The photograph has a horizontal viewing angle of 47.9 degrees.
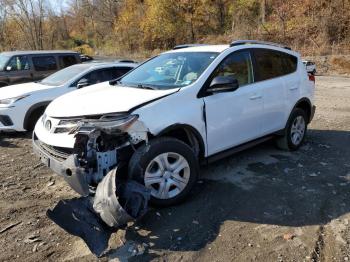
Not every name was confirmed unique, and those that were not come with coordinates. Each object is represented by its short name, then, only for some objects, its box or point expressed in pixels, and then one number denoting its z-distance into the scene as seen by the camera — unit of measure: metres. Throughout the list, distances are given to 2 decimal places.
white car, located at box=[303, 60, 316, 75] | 17.73
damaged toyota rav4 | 3.96
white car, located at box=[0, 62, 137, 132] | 7.61
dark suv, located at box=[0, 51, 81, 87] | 11.02
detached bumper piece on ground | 3.53
